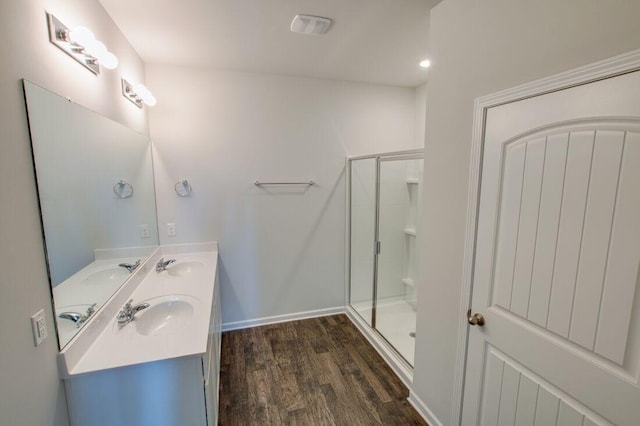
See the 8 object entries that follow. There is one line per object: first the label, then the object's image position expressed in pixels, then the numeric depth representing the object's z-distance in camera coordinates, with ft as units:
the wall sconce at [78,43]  4.12
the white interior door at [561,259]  2.98
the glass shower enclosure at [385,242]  10.00
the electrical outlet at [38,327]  3.51
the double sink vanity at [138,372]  4.17
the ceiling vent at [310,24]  6.15
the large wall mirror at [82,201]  3.91
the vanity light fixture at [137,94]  6.89
